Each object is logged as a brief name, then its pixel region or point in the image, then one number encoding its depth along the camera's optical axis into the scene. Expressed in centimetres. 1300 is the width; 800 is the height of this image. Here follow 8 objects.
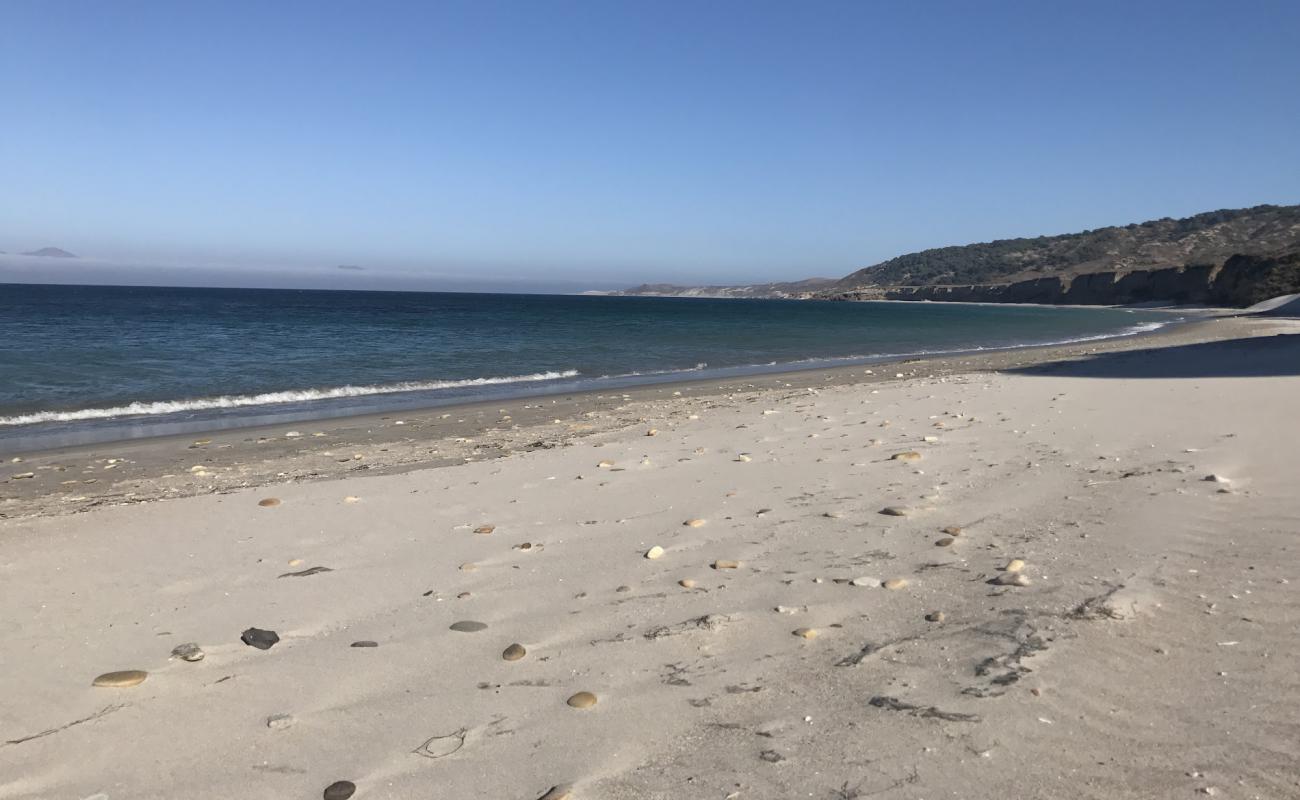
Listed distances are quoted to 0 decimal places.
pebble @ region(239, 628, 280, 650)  388
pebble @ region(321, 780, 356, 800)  260
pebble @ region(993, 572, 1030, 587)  422
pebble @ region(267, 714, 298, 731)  309
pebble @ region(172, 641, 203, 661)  374
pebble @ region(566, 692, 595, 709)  315
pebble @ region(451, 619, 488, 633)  398
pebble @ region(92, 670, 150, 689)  347
